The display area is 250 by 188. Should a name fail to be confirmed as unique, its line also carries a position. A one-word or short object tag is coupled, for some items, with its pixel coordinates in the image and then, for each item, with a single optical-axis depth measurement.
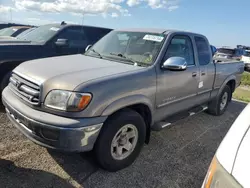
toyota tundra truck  2.60
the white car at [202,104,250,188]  1.22
